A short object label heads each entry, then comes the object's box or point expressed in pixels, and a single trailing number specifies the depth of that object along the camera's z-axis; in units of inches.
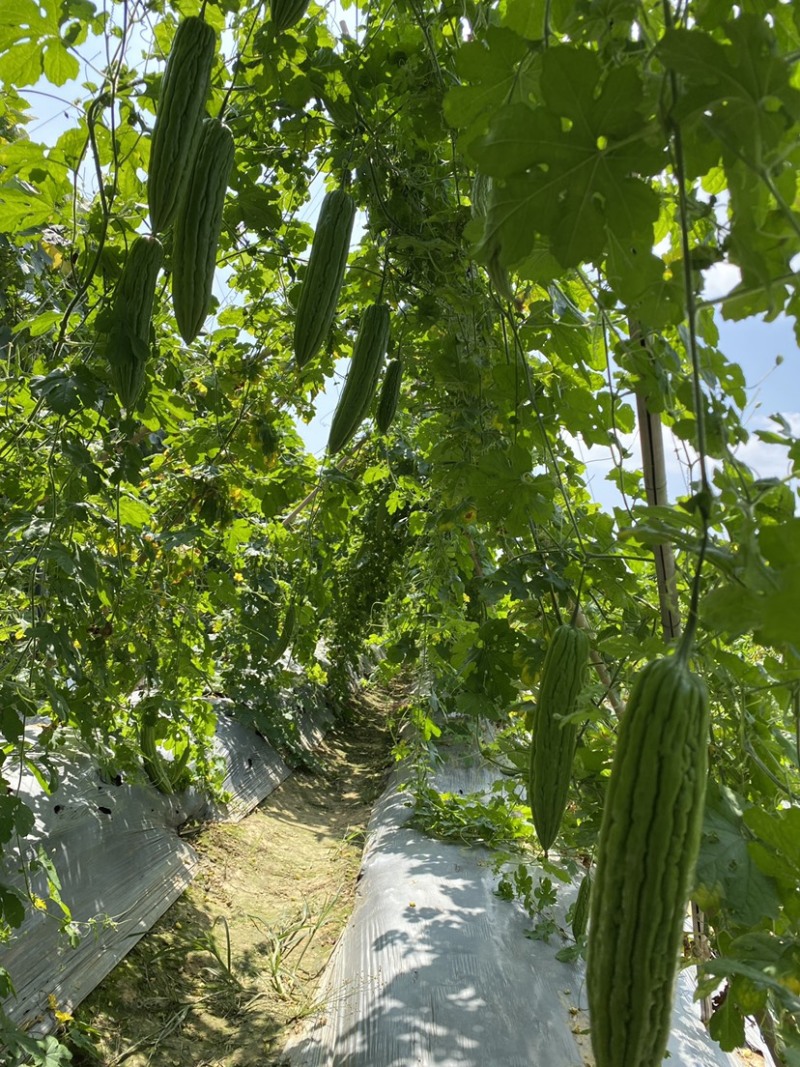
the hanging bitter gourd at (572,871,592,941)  76.9
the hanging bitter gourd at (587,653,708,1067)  30.3
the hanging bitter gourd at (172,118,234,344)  63.7
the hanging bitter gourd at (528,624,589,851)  51.1
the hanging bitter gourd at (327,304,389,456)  83.0
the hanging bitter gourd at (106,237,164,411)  72.0
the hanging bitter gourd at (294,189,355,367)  74.2
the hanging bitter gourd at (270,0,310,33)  67.2
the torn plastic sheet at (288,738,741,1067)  101.4
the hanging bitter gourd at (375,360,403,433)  95.3
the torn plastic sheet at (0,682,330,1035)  119.5
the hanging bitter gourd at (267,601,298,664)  205.9
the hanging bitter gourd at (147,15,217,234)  61.6
